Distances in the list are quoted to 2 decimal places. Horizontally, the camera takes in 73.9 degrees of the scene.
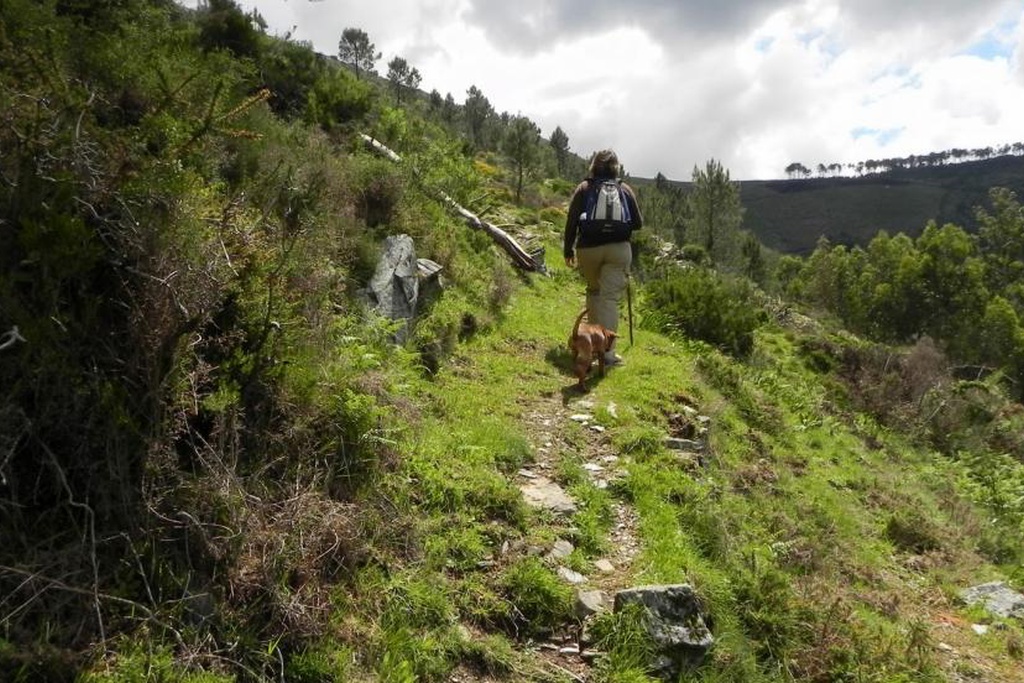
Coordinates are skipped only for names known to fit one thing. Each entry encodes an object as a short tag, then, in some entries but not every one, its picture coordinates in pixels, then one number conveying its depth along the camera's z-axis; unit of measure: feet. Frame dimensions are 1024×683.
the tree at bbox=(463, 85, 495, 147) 207.92
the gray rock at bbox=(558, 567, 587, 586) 12.96
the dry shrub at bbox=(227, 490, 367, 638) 9.36
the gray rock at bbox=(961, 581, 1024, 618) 18.61
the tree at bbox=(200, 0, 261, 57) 36.17
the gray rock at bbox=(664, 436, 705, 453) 20.01
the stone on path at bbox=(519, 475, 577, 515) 15.30
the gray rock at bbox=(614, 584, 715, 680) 11.51
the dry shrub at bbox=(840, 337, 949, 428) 44.98
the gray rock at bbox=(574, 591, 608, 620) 12.13
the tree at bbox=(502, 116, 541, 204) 88.17
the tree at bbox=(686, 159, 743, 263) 119.75
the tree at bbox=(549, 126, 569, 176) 209.97
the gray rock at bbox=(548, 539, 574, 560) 13.55
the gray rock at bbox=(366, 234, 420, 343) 22.54
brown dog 23.31
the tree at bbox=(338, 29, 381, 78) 213.66
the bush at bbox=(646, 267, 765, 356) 38.58
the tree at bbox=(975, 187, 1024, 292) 137.69
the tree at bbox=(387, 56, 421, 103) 196.85
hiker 24.76
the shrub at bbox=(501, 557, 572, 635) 11.83
